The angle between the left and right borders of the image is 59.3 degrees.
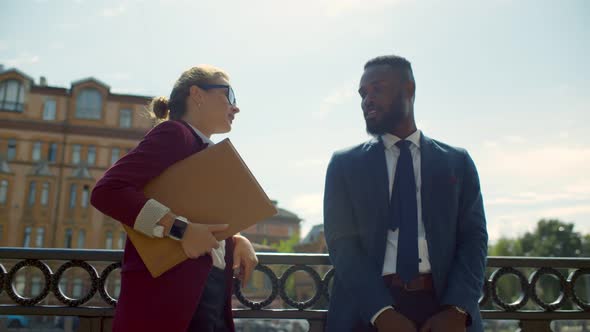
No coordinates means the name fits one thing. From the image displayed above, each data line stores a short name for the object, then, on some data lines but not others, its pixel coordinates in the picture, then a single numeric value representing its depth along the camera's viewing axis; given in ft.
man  7.92
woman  7.00
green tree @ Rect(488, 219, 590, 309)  237.45
